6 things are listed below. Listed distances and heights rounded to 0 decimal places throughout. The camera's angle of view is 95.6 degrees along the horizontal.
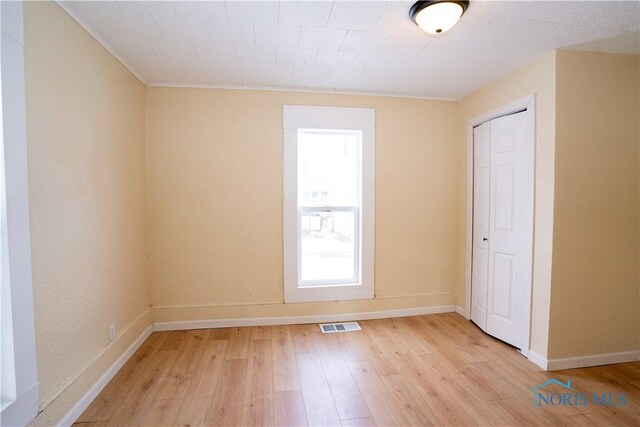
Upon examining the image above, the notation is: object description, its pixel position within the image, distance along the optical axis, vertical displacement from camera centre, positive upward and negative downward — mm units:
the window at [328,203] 3162 -40
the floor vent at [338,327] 3062 -1377
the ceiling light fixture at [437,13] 1664 +1097
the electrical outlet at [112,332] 2277 -1057
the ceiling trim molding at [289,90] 2955 +1176
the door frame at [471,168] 2465 +325
